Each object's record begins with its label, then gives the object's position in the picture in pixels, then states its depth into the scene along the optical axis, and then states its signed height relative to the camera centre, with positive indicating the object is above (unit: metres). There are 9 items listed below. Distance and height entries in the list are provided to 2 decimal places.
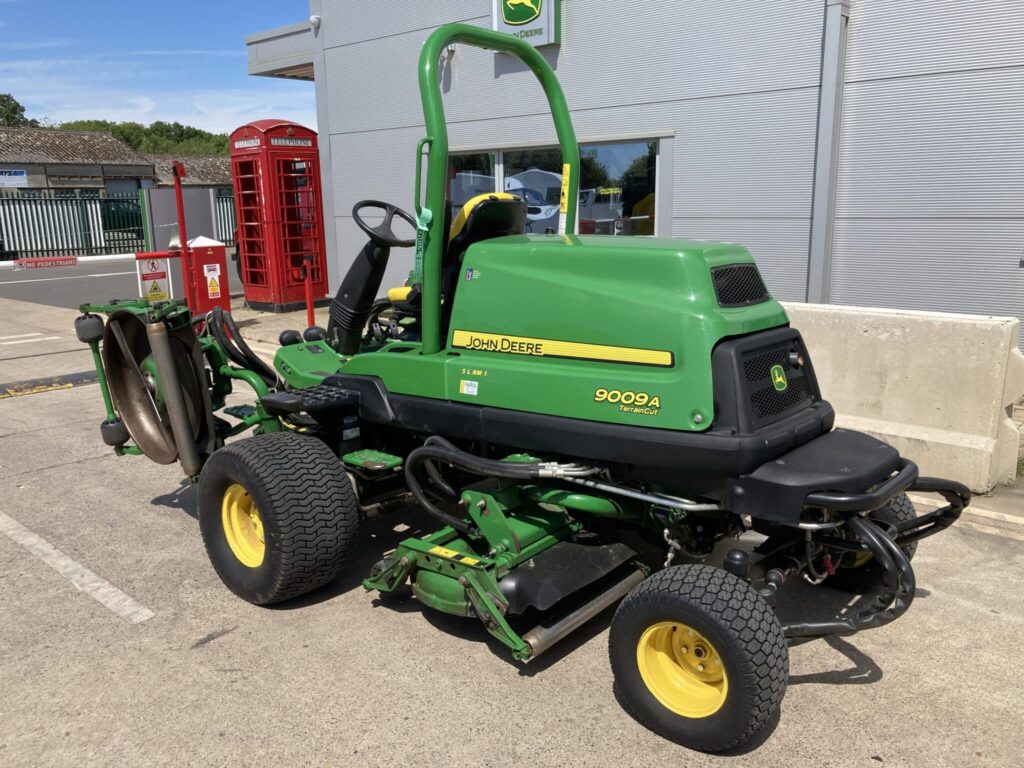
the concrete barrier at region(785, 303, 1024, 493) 5.05 -1.13
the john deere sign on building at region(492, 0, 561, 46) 9.30 +1.95
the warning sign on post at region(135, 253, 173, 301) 10.88 -0.95
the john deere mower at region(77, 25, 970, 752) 2.90 -1.00
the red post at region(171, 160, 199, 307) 10.31 -0.73
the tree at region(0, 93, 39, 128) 83.12 +8.89
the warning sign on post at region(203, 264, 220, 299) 11.60 -1.01
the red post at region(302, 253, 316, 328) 9.73 -1.15
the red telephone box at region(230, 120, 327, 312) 12.28 -0.12
